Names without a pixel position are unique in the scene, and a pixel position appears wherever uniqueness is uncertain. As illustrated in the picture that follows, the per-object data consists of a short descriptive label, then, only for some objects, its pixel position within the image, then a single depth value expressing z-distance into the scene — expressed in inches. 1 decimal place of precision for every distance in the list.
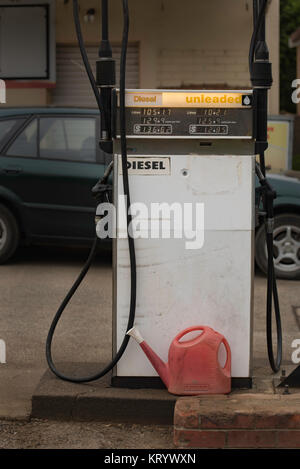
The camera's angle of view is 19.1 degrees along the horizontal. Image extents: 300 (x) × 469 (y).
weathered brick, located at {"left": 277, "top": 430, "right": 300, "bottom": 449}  173.8
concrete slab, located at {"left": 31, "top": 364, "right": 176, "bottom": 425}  189.6
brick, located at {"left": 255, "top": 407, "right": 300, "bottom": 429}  173.5
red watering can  186.7
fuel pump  185.9
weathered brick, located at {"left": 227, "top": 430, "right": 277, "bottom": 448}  174.1
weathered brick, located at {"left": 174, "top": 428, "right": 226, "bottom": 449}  174.6
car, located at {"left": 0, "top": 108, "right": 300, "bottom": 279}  354.6
